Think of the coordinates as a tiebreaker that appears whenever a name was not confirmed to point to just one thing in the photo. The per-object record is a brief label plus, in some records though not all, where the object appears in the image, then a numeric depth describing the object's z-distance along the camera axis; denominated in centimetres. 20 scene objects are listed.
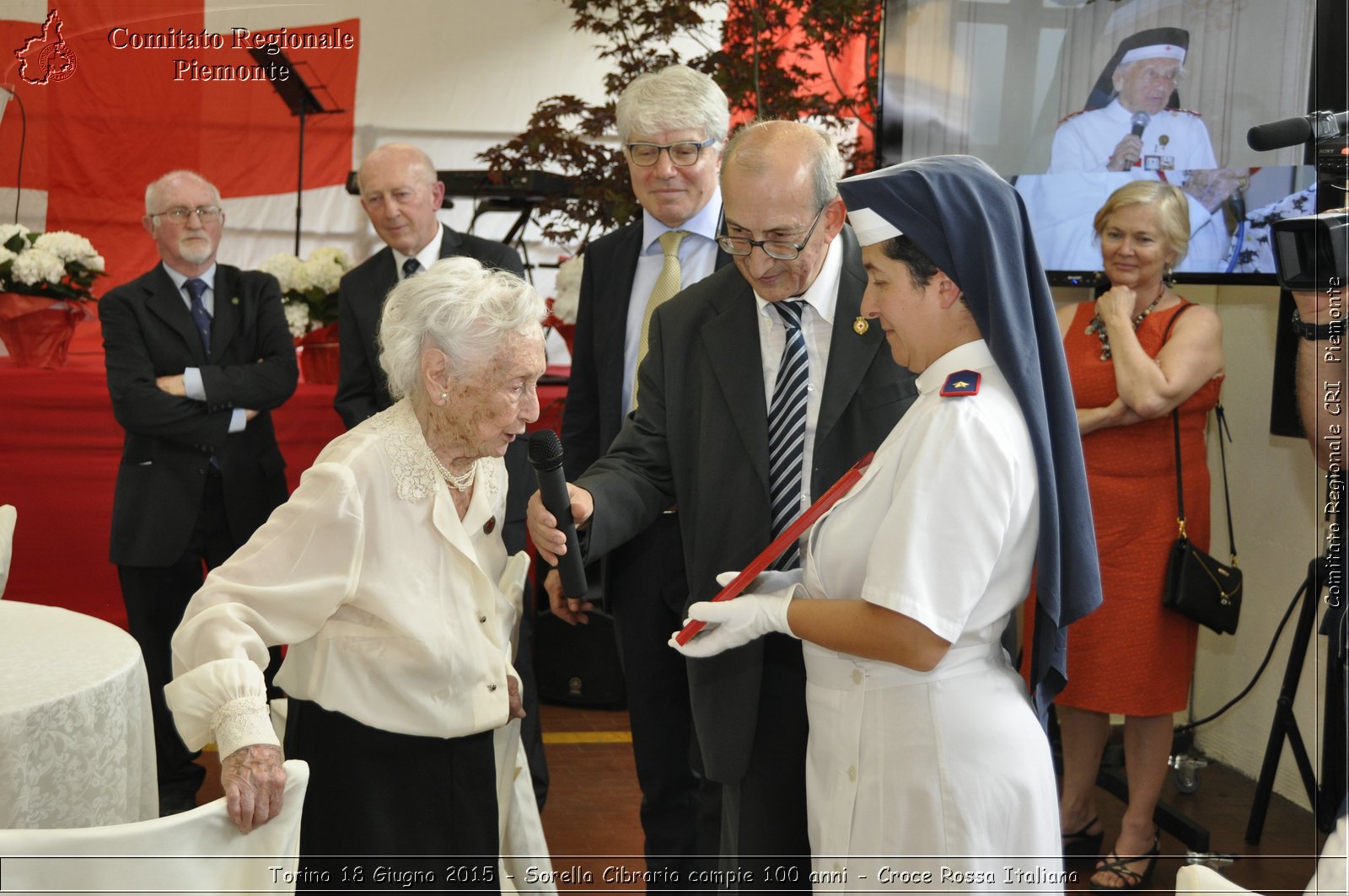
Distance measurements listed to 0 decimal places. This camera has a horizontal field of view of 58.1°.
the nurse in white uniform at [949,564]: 175
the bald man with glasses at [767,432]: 241
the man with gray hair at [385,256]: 390
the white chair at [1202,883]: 137
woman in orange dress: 355
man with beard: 400
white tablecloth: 227
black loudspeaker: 505
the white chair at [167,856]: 152
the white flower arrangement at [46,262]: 472
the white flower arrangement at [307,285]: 502
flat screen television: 375
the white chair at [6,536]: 307
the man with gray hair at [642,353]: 296
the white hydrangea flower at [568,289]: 471
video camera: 196
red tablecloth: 501
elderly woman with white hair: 216
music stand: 478
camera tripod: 306
